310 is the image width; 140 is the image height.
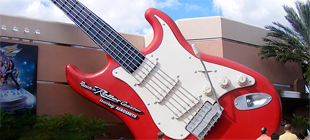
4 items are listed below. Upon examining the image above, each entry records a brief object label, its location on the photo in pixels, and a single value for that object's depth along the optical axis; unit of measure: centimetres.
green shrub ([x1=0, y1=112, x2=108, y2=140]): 609
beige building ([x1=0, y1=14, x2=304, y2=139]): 770
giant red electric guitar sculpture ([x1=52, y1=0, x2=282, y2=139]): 619
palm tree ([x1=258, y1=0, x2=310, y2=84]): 965
